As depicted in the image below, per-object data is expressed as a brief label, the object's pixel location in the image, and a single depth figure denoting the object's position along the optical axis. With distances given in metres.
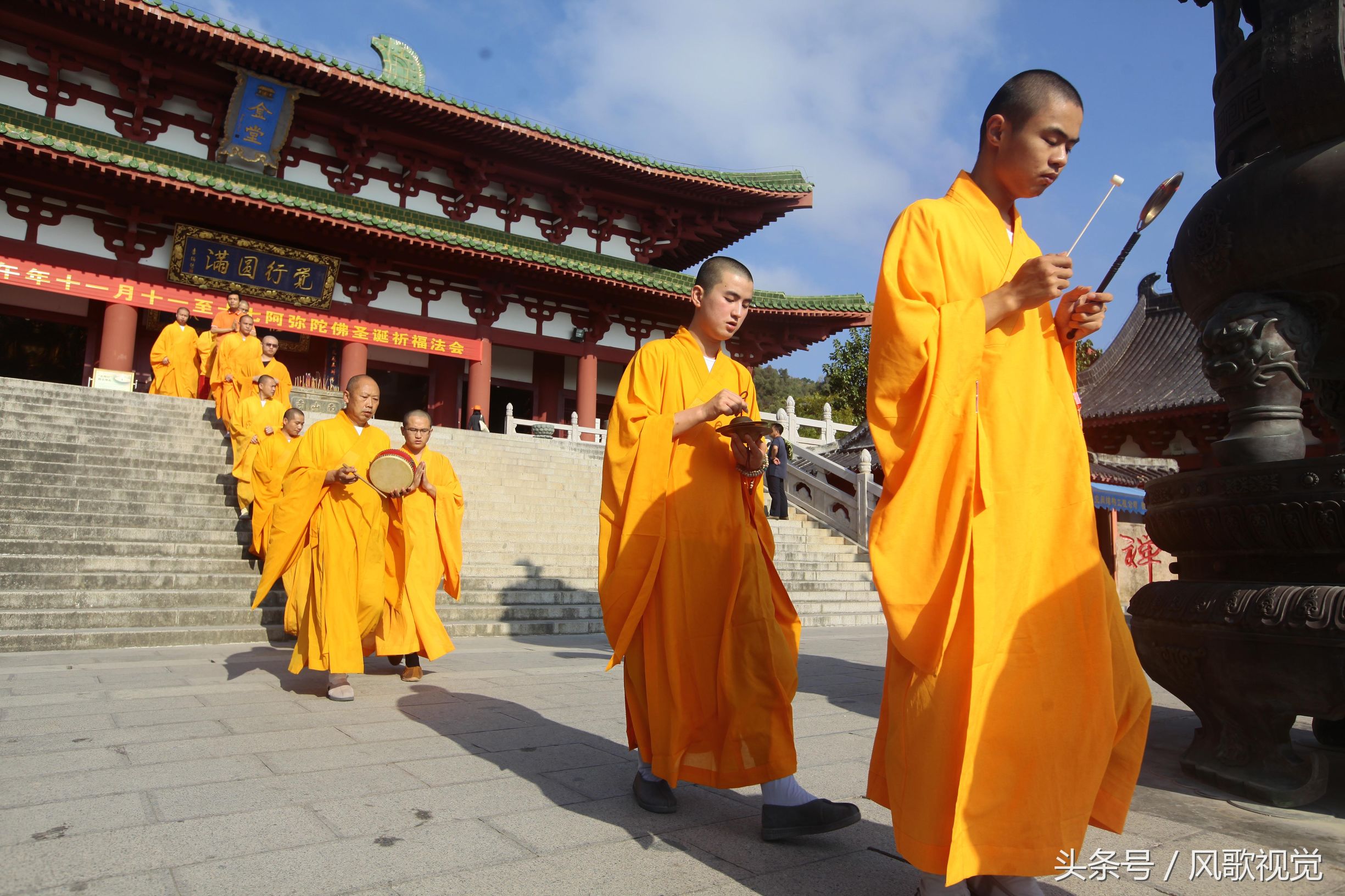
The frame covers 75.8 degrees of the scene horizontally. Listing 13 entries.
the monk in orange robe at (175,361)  11.66
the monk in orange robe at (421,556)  4.91
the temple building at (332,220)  12.28
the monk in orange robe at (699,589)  2.41
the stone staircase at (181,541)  6.51
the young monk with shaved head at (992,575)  1.62
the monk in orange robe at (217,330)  11.34
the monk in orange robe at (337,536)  4.38
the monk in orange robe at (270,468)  7.73
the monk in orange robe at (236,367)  10.49
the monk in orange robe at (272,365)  10.90
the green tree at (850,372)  30.55
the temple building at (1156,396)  12.90
